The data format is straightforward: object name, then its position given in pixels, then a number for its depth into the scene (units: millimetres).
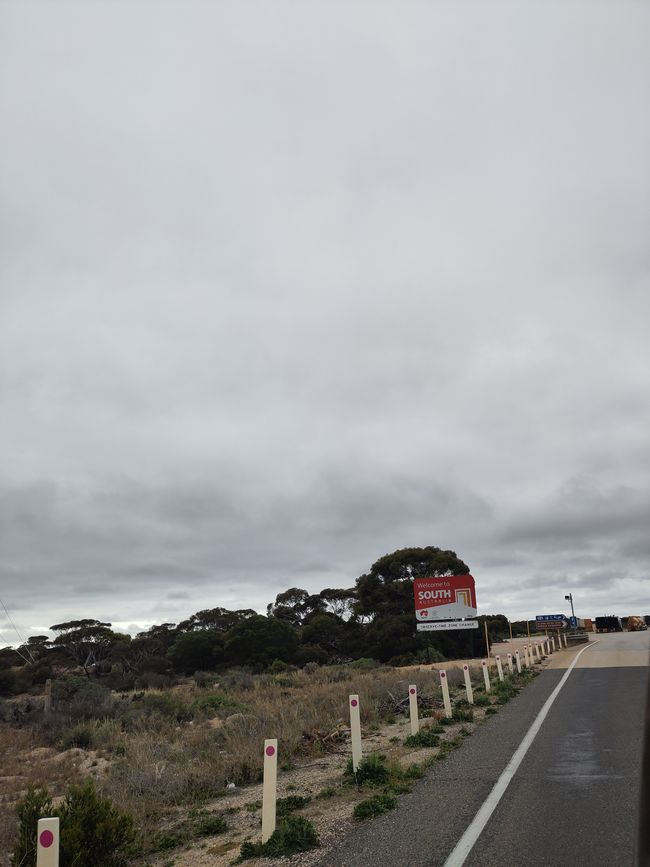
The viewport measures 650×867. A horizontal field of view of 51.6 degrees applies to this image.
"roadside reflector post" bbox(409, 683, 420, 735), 13289
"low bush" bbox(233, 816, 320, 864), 6887
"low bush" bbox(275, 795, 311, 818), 8648
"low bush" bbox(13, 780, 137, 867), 6965
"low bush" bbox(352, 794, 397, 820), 7898
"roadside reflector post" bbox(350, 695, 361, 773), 10312
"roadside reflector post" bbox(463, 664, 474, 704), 18056
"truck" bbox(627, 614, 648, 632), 88588
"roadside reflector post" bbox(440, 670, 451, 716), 15703
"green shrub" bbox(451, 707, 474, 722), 15409
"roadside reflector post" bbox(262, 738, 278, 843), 7375
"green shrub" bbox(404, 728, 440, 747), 12601
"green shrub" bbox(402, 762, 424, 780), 9734
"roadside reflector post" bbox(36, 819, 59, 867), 4723
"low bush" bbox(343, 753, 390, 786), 9656
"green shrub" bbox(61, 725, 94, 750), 19297
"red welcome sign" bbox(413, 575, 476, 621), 31281
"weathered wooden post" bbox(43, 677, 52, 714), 25227
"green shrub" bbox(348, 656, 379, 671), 38862
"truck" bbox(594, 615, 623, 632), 90750
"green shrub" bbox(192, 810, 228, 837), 8539
